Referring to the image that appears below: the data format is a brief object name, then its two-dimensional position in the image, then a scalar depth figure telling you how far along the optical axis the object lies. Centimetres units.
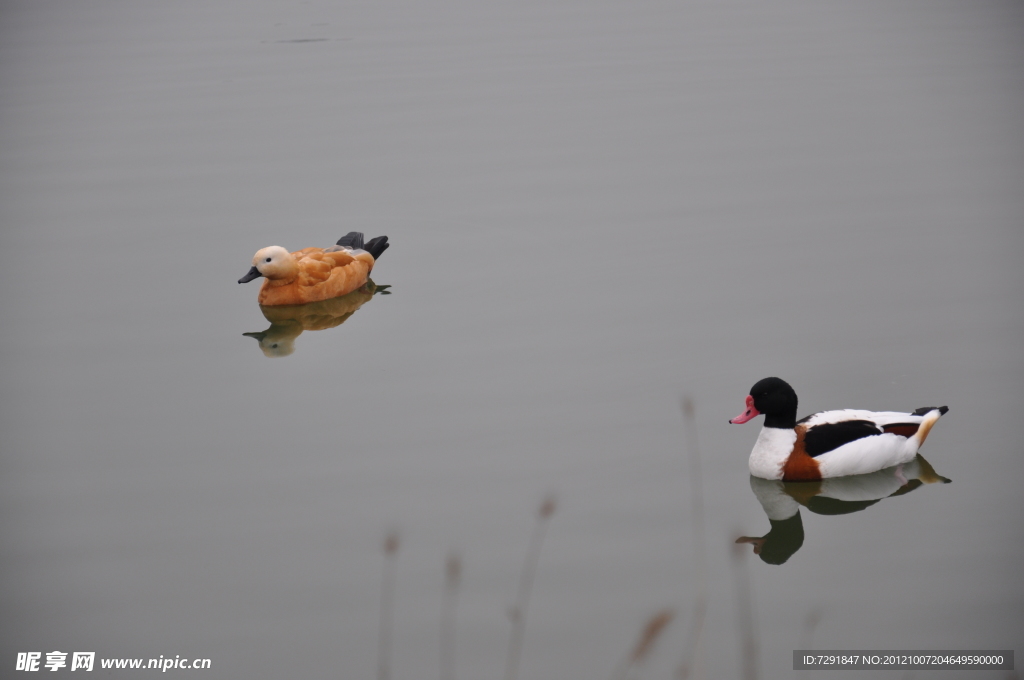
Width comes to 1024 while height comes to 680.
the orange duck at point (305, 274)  1923
